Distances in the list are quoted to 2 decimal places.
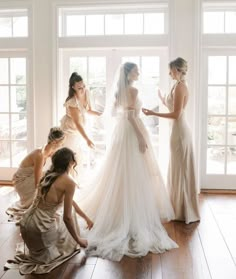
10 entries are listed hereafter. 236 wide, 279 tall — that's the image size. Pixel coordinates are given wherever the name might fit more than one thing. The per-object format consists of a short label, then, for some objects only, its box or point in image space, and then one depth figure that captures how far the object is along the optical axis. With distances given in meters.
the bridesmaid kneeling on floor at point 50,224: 3.22
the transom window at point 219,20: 5.29
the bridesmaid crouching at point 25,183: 4.38
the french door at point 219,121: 5.40
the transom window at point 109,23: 5.34
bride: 3.67
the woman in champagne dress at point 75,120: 4.68
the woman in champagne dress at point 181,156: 4.36
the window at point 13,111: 5.80
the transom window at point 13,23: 5.63
